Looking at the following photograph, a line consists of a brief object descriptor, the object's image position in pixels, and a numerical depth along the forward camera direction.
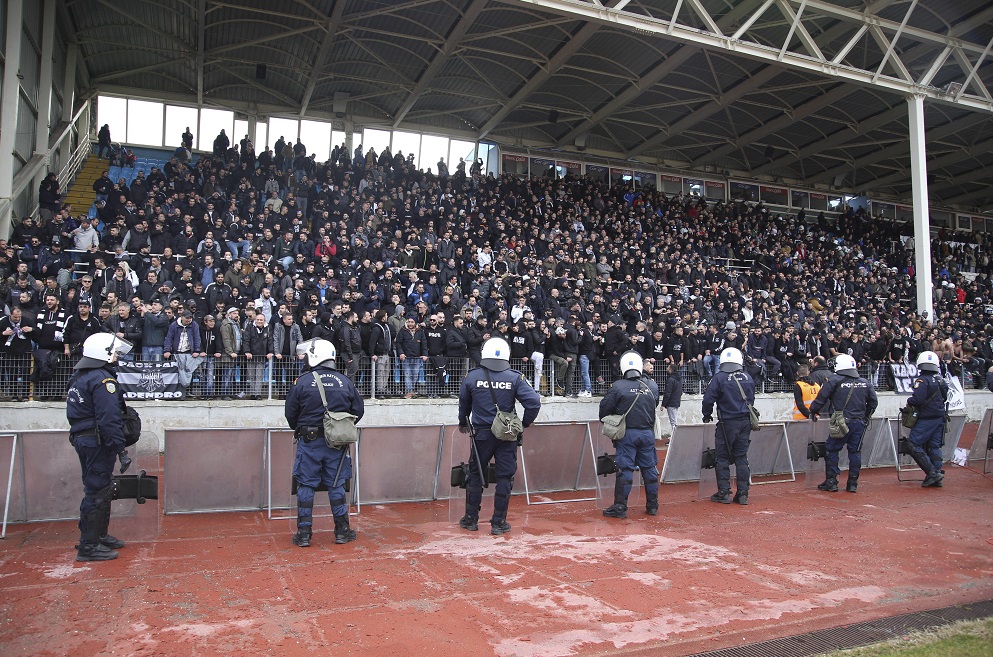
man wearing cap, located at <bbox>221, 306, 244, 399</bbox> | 12.54
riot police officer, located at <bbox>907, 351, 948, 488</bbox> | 10.72
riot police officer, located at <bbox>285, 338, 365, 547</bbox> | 6.91
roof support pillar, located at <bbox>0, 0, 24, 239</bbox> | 15.23
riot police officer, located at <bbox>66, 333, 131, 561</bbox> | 6.29
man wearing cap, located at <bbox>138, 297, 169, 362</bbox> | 12.09
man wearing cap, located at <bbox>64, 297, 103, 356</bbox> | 11.46
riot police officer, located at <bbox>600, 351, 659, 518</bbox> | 8.49
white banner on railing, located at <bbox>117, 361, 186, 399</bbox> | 12.07
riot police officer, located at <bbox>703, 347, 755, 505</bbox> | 9.39
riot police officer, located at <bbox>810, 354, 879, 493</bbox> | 10.23
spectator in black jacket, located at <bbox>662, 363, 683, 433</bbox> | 15.40
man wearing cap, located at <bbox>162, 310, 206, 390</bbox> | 12.13
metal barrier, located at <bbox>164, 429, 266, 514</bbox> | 8.19
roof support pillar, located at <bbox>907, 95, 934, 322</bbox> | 22.28
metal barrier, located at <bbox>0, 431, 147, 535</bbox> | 7.51
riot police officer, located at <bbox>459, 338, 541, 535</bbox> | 7.46
